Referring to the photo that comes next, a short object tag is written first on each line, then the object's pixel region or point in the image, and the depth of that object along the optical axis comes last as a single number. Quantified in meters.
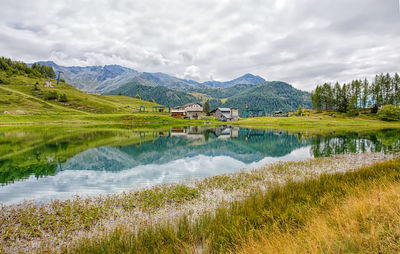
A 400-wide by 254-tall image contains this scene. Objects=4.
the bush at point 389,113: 84.25
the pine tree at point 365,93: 111.07
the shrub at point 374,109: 100.39
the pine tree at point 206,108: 147.25
